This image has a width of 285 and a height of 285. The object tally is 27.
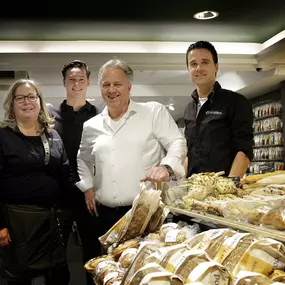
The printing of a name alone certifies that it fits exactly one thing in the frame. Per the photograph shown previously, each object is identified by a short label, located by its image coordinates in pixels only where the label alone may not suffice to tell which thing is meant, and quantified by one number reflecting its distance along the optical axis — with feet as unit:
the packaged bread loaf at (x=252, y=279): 3.17
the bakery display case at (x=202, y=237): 3.46
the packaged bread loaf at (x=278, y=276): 3.30
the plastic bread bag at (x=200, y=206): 5.24
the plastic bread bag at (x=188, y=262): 3.62
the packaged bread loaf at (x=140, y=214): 6.02
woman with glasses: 8.69
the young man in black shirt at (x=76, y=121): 9.91
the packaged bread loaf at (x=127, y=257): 5.17
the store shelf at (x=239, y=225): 3.77
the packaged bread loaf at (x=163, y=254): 4.00
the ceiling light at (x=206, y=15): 17.51
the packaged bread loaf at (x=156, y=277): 3.46
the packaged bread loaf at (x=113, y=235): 6.26
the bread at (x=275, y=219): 4.07
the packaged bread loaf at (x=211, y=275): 3.35
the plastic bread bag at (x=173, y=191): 6.46
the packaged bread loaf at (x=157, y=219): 6.20
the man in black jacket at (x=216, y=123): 9.00
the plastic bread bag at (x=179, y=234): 4.98
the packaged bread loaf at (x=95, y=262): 5.81
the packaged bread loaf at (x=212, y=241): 4.01
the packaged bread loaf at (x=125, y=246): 5.73
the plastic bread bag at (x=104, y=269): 5.20
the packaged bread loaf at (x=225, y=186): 6.08
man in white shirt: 8.03
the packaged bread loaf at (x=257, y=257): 3.45
